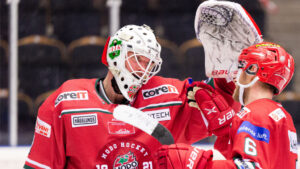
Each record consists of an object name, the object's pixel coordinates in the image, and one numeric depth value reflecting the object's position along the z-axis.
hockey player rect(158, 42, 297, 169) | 7.41
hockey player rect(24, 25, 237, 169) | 7.73
